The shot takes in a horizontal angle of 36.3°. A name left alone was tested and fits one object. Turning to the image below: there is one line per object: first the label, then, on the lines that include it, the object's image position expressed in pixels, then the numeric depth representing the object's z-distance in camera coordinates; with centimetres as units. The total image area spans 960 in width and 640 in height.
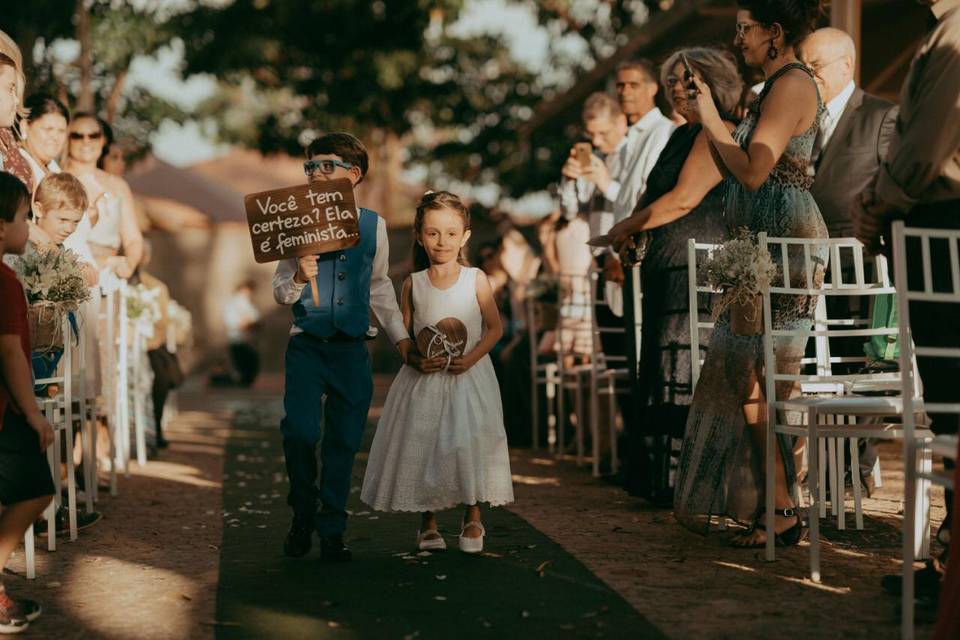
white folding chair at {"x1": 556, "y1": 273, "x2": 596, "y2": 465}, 1044
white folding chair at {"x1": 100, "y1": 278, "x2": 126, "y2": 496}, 860
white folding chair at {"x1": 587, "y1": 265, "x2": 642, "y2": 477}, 916
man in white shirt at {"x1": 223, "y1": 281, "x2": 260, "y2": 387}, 2470
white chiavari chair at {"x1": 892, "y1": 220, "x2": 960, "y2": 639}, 445
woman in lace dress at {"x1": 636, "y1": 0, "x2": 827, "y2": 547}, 584
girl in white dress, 624
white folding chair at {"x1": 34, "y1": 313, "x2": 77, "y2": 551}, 652
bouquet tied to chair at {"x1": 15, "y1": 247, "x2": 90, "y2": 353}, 642
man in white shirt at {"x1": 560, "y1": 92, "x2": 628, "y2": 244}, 897
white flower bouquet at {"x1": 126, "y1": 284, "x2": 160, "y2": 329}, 1084
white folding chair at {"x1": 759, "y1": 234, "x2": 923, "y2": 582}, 536
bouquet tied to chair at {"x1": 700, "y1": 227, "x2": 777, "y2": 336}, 572
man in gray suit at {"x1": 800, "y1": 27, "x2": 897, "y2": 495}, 754
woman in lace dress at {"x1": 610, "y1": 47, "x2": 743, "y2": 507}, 701
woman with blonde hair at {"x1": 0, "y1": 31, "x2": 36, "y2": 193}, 644
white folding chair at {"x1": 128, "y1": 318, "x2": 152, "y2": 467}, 1044
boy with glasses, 622
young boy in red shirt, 488
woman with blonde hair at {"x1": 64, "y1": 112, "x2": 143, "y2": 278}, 896
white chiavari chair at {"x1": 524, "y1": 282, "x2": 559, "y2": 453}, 1137
